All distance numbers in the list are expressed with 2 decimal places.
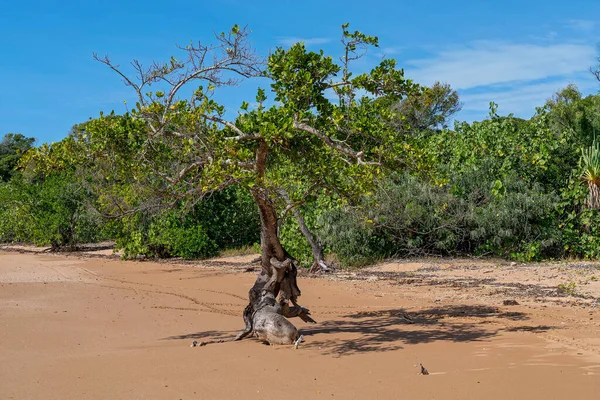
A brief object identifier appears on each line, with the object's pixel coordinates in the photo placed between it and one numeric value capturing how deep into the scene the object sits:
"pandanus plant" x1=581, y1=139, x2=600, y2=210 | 18.55
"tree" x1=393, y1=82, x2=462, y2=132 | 34.52
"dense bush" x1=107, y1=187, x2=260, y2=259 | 24.58
